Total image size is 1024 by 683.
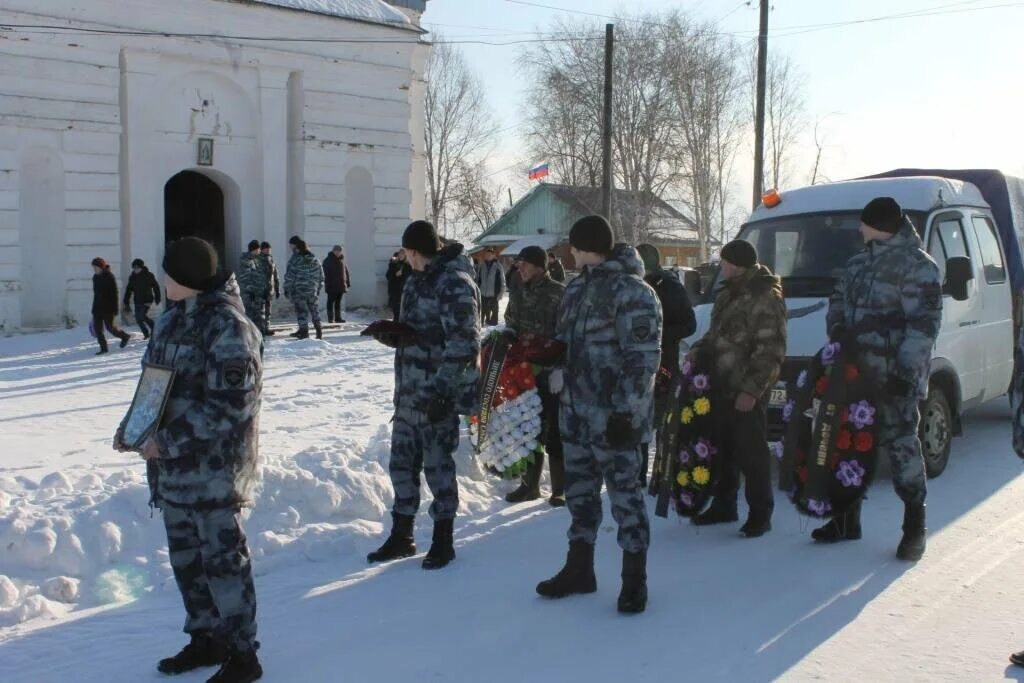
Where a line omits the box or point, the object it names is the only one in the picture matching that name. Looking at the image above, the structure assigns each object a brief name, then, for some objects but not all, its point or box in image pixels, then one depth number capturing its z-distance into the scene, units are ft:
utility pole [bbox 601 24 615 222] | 68.64
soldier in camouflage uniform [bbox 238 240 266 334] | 50.60
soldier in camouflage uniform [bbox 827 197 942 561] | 17.48
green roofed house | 124.36
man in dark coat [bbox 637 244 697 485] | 22.90
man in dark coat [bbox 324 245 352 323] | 61.62
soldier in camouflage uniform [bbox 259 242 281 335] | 51.39
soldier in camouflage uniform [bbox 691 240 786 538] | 19.11
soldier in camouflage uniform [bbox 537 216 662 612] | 15.01
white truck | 23.97
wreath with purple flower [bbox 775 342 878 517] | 18.07
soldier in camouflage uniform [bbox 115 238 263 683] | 12.38
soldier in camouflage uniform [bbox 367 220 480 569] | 17.39
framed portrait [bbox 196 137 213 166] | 63.10
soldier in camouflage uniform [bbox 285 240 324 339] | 53.16
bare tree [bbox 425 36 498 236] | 156.56
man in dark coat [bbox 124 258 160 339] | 51.24
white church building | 56.29
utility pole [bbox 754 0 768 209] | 76.07
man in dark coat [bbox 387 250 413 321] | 55.98
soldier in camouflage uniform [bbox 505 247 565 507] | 22.57
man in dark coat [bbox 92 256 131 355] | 49.47
